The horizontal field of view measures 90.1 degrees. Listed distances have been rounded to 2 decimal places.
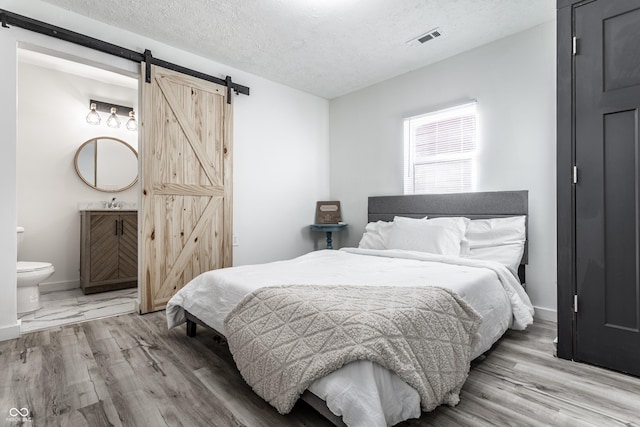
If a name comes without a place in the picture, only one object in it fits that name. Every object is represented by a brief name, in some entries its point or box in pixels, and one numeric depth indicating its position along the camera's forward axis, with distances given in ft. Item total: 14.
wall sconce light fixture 13.73
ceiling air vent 9.80
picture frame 14.73
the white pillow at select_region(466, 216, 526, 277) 8.96
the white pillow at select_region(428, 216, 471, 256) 9.88
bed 4.18
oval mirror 13.70
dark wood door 6.14
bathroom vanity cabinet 12.46
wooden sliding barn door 10.14
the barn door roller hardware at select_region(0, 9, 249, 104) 7.93
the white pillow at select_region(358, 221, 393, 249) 11.78
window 11.09
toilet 9.60
